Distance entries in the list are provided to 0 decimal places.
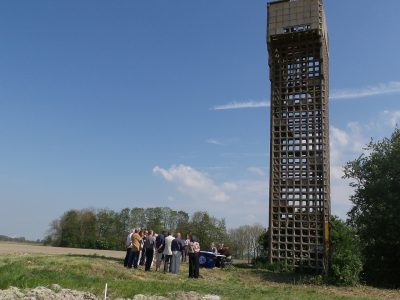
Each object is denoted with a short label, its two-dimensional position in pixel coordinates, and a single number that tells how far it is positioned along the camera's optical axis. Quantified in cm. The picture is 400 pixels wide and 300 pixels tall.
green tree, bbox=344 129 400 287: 1691
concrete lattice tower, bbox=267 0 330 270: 1842
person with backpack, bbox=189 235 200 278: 1420
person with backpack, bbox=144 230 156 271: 1466
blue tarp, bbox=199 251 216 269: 1770
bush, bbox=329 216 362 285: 1458
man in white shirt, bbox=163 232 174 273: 1474
